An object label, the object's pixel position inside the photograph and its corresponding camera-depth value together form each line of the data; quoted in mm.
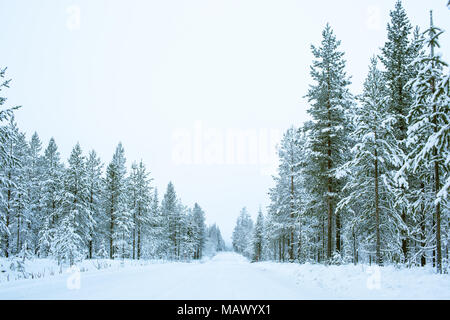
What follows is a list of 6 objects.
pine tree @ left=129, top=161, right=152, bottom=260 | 39094
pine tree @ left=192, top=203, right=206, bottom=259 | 66750
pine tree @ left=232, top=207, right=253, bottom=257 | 95462
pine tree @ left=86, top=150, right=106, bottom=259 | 33900
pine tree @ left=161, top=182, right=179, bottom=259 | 51875
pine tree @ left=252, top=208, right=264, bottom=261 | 60500
